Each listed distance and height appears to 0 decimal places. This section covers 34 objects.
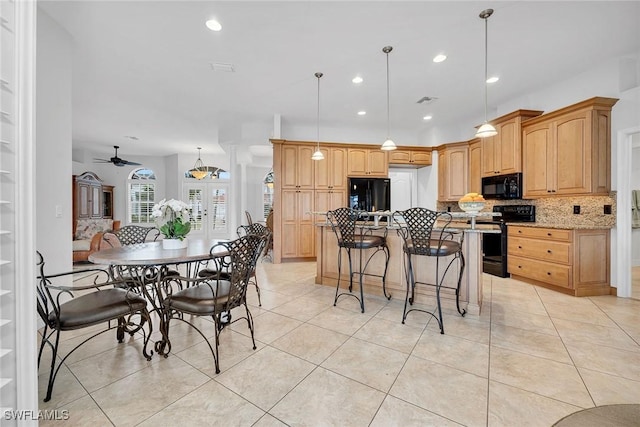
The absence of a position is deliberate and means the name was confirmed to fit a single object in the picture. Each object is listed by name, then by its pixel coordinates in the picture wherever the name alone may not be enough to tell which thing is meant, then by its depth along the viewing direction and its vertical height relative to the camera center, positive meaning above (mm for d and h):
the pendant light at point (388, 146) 3713 +964
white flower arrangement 2406 -57
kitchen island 2697 -687
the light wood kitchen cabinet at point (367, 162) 5609 +1091
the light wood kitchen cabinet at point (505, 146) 4078 +1112
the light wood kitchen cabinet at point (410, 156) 5898 +1281
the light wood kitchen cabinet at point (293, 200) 5242 +259
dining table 1813 -325
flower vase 2355 -282
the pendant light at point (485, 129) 2855 +960
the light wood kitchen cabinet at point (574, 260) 3213 -607
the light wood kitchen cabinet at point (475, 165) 4934 +932
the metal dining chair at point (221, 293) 1821 -602
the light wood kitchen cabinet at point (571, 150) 3270 +839
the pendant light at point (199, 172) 7527 +1175
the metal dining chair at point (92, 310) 1562 -623
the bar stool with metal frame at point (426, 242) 2385 -283
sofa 5363 -511
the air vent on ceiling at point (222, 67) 3359 +1916
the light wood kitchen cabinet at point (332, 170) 5453 +907
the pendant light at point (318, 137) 3635 +1633
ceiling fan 7012 +1425
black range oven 4137 -449
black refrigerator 5543 +404
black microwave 4125 +437
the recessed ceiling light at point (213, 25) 2566 +1882
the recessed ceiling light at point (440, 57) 3169 +1906
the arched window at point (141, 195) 8695 +603
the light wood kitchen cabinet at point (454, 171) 5316 +867
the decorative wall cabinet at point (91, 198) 6656 +432
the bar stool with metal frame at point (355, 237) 2883 -284
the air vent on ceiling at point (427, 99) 4391 +1940
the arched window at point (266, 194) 9320 +675
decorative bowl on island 2631 +88
